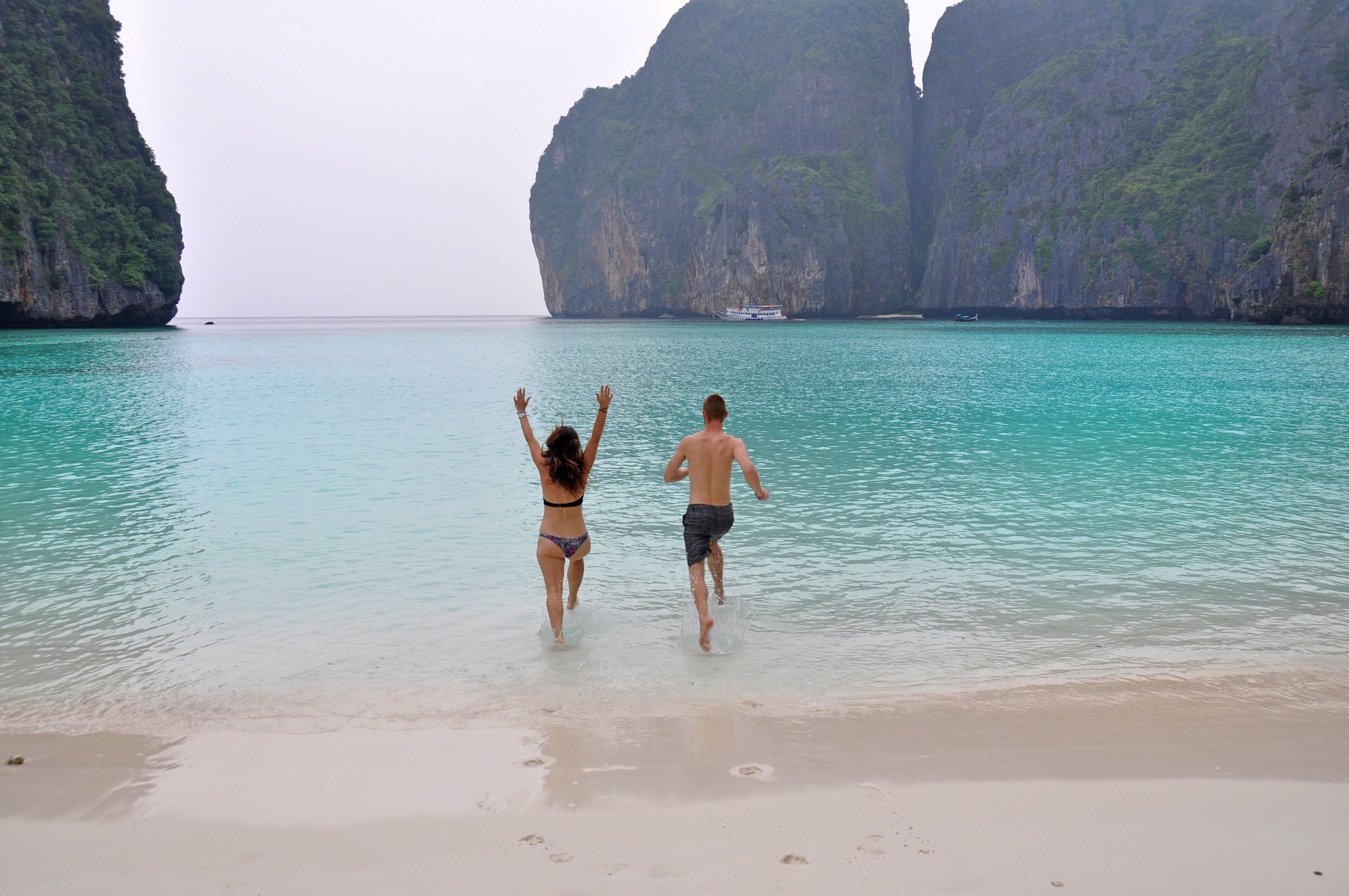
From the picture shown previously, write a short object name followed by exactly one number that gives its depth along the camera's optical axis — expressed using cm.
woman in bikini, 588
